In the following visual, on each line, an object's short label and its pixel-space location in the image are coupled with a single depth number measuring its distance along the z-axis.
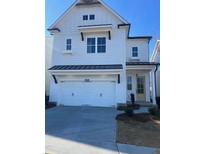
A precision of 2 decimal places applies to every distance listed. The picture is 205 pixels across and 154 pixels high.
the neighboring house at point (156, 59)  11.17
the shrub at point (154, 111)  7.11
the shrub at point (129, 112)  7.16
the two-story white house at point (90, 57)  9.76
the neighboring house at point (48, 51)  12.01
